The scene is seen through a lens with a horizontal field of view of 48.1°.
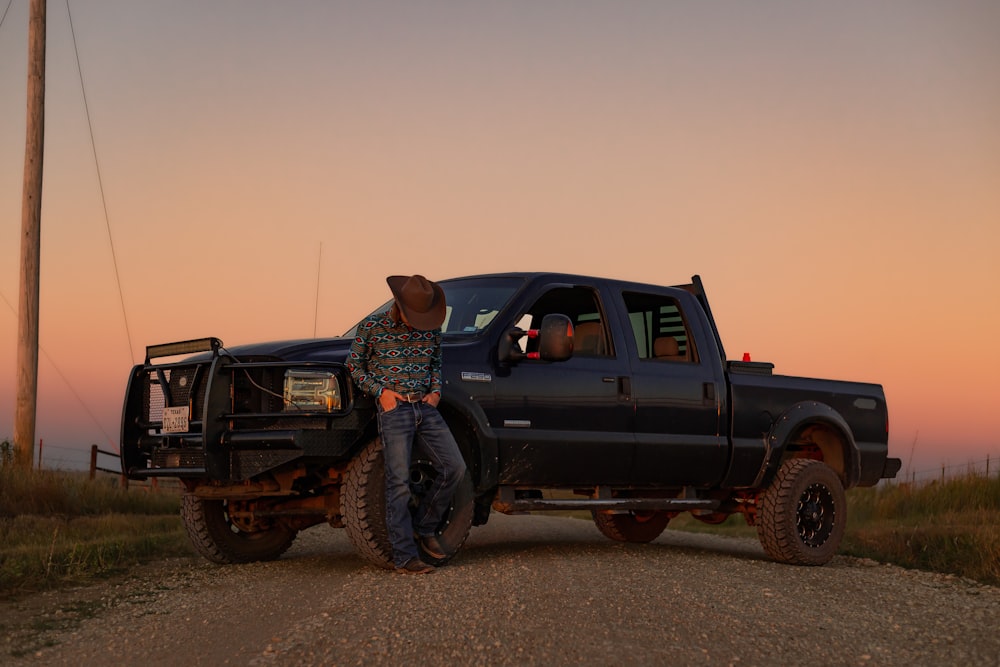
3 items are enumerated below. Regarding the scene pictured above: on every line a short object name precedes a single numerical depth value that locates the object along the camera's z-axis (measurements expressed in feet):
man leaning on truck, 23.89
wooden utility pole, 50.70
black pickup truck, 24.21
